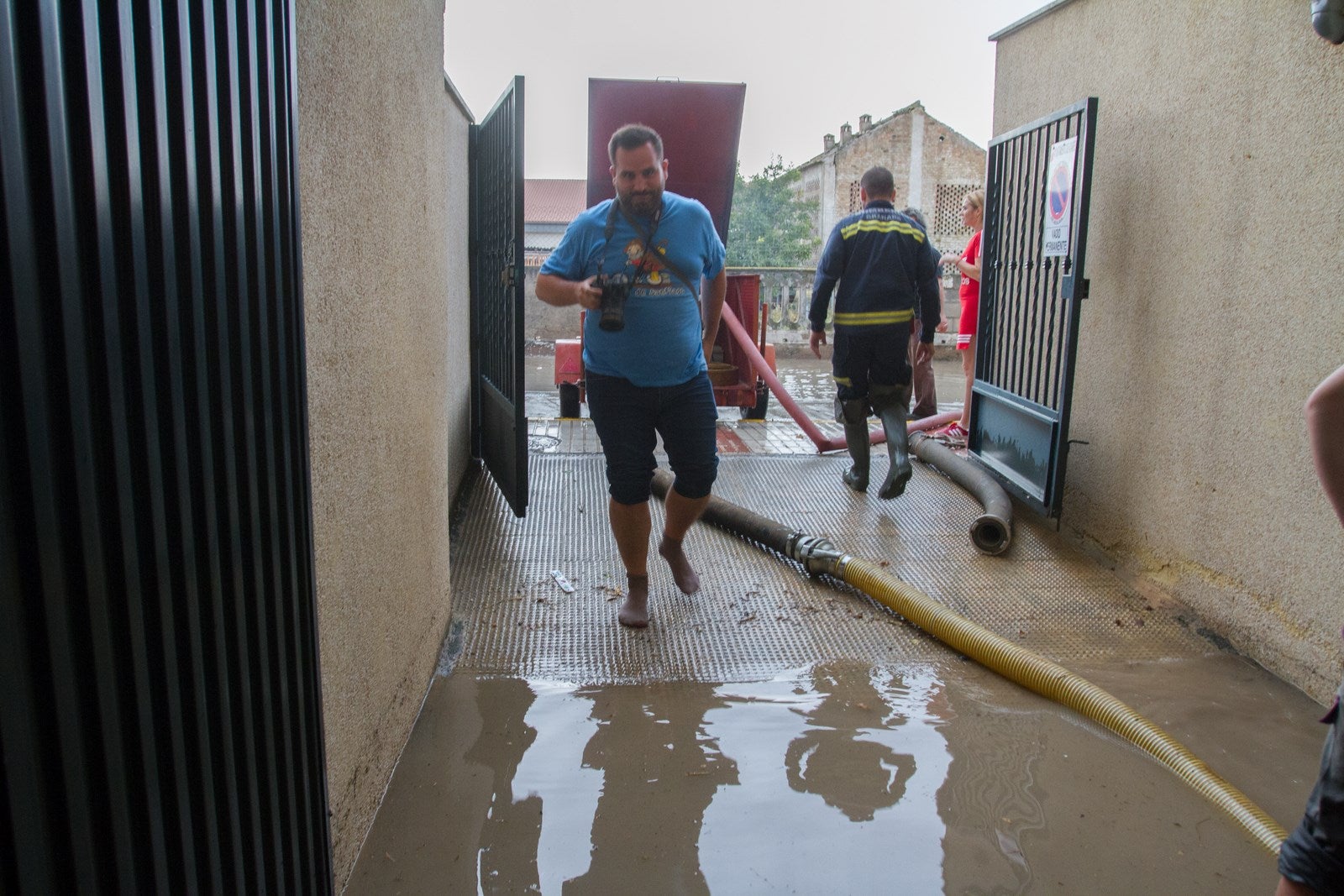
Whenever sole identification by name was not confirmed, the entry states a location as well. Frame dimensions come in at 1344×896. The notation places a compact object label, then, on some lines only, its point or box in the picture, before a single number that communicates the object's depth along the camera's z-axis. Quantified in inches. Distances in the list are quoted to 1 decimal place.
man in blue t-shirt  146.2
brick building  1339.8
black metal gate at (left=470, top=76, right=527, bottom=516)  183.2
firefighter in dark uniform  227.1
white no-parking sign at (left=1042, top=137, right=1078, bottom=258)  194.5
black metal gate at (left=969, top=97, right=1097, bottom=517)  191.2
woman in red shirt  296.2
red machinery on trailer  311.4
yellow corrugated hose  108.8
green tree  1470.2
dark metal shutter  35.8
